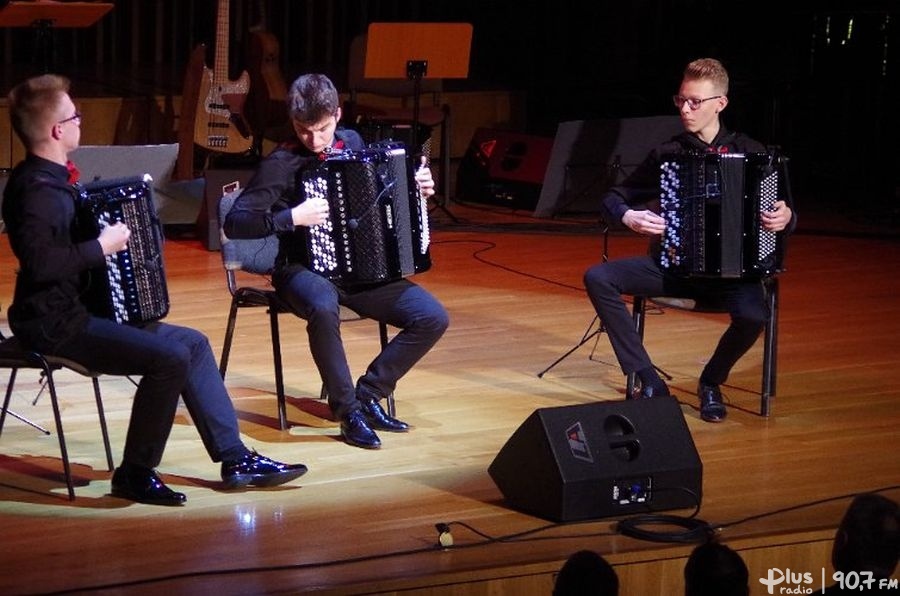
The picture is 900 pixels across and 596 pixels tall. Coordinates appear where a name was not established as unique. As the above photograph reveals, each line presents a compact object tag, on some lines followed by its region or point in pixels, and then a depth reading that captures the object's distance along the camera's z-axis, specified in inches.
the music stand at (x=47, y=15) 592.6
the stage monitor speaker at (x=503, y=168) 704.3
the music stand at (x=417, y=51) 614.3
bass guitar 638.7
